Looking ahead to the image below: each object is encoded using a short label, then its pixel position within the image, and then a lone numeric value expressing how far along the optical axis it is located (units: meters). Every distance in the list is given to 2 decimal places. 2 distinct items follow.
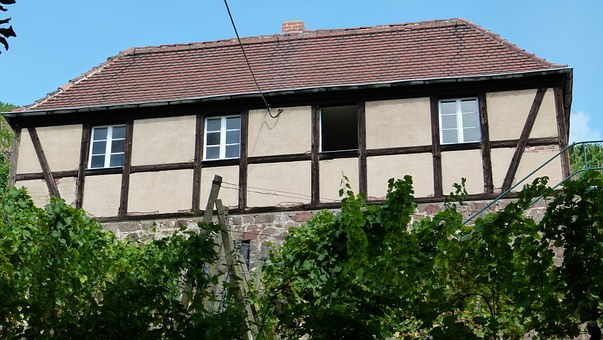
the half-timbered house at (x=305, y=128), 14.62
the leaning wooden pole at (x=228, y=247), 8.55
